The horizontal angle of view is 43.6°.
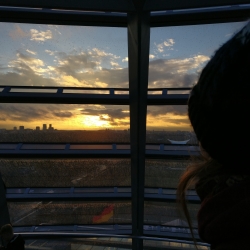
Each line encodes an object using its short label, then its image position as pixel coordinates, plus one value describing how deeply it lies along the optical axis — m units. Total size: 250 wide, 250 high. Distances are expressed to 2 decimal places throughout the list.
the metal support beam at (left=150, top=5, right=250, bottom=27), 3.92
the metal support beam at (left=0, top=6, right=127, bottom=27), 3.99
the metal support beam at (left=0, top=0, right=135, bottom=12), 3.60
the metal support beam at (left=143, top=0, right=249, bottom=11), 3.55
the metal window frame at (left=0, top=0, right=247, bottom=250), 3.62
